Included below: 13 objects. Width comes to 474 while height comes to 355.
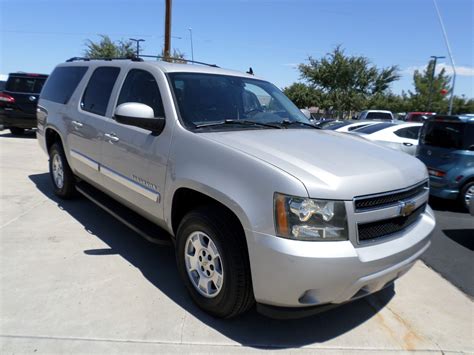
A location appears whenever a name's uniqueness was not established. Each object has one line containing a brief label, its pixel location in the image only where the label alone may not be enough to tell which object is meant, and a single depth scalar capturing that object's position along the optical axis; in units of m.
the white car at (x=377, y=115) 23.10
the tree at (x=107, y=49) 30.12
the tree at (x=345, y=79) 31.70
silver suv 2.42
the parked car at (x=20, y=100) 11.70
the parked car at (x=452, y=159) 6.84
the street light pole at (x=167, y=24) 16.67
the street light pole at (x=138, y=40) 28.60
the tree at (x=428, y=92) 46.41
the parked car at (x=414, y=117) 25.88
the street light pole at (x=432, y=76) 40.50
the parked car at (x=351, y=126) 11.51
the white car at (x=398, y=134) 8.98
